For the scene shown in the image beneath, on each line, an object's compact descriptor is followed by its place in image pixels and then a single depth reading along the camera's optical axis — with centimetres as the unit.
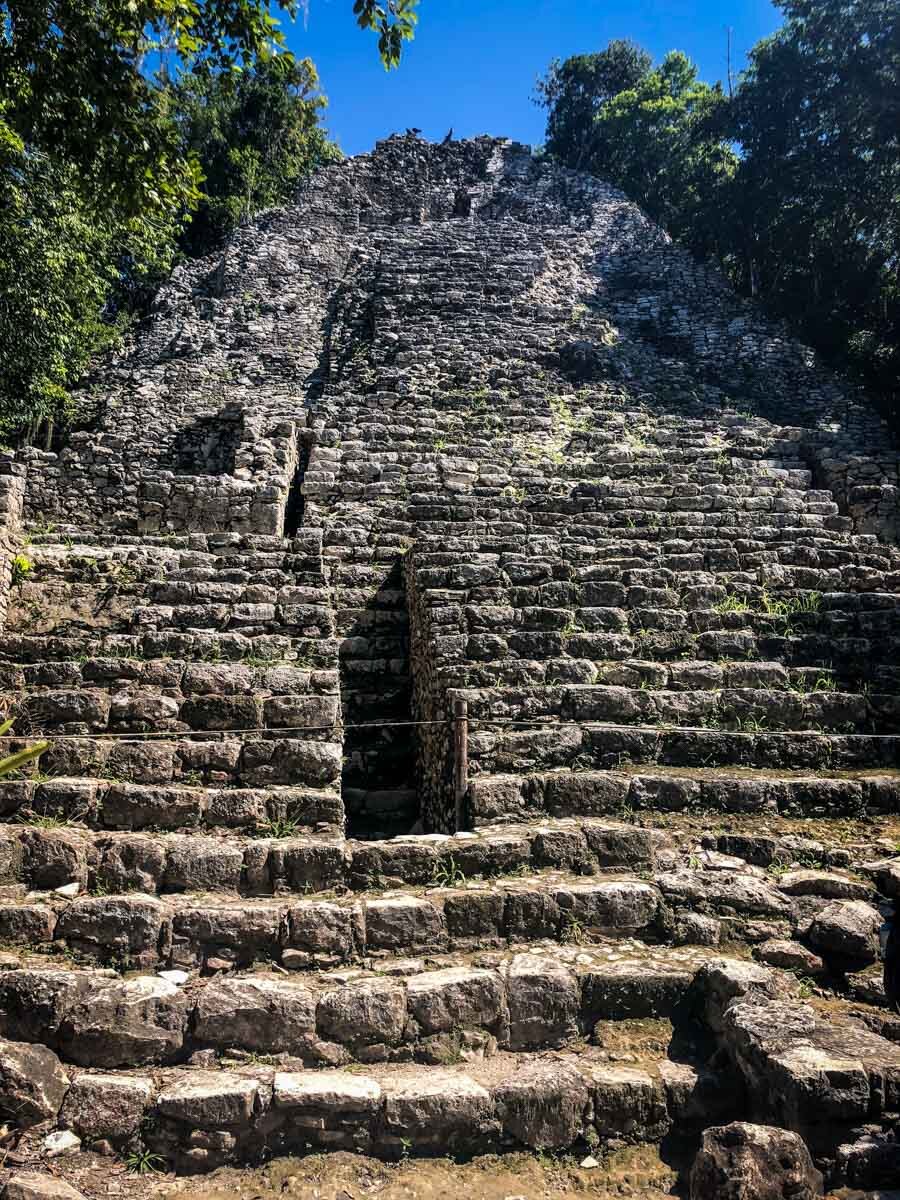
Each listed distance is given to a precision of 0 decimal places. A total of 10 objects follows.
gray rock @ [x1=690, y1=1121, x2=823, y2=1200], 225
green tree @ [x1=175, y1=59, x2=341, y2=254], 2444
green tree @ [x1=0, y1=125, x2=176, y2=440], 1185
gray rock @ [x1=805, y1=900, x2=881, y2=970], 329
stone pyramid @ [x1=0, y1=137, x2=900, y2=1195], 275
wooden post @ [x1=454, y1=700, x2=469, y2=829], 412
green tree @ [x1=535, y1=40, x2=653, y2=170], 2888
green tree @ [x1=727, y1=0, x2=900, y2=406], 1620
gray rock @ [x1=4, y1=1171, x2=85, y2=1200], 227
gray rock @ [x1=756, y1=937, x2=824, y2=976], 329
